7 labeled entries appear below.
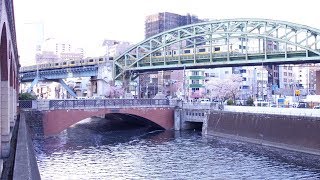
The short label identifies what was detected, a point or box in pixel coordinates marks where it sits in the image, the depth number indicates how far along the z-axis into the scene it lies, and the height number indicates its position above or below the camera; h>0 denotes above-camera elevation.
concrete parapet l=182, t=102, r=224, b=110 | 61.97 -1.99
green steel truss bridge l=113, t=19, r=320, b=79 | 69.38 +8.72
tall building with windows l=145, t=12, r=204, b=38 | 170.36 +30.76
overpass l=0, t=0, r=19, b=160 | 21.81 +0.10
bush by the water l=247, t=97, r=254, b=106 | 66.66 -1.62
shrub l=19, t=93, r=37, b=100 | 60.38 -0.32
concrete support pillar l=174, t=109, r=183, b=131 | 66.38 -4.11
